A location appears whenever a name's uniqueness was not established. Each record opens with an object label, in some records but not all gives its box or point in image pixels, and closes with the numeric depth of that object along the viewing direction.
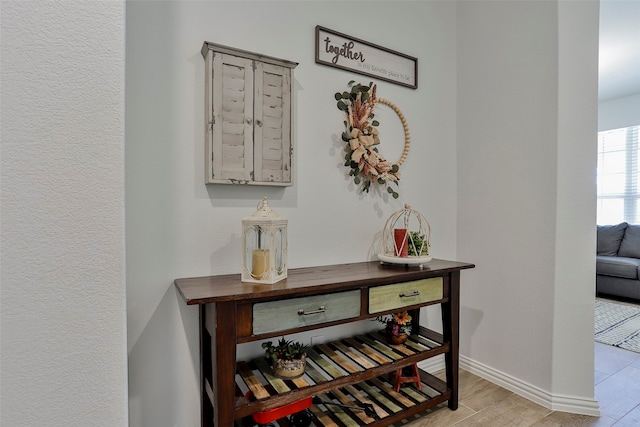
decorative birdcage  1.75
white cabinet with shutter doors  1.46
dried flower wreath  1.86
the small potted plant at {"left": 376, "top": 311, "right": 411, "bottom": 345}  1.84
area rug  2.81
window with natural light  5.03
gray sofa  4.06
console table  1.21
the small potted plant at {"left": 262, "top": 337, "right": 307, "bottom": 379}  1.45
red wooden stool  1.85
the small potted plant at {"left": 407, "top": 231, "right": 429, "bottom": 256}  1.81
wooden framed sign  1.83
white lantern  1.37
